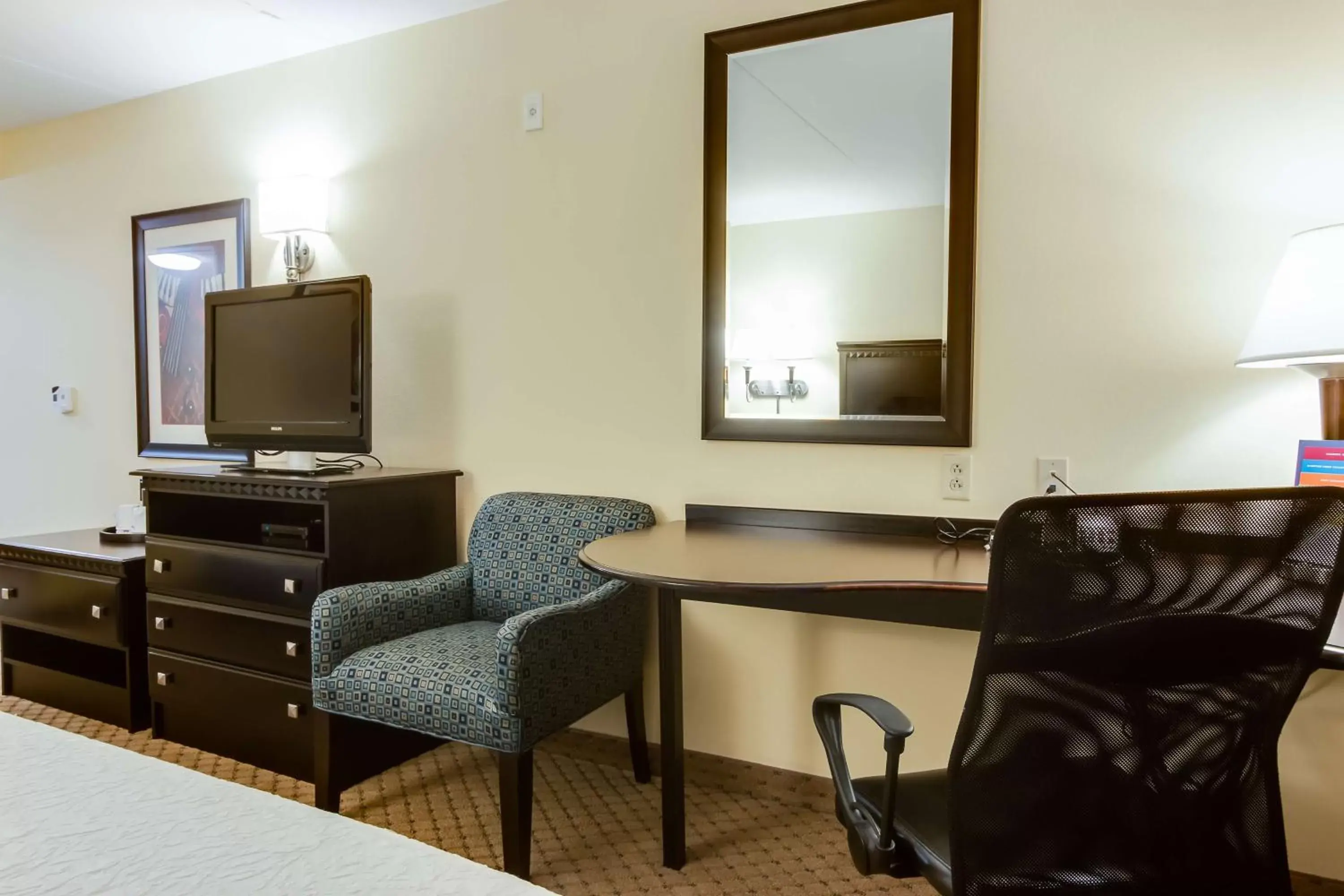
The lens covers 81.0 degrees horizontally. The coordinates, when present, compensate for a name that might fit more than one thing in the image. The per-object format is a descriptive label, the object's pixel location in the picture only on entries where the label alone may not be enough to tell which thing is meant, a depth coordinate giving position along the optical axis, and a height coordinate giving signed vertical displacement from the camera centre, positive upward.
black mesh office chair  0.94 -0.35
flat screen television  2.35 +0.16
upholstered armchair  1.74 -0.57
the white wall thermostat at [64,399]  3.54 +0.09
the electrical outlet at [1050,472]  1.88 -0.12
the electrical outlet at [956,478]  1.97 -0.14
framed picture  3.09 +0.46
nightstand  2.57 -0.70
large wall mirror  1.97 +0.52
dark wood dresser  2.20 -0.47
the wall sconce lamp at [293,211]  2.79 +0.74
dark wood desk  1.45 -0.30
